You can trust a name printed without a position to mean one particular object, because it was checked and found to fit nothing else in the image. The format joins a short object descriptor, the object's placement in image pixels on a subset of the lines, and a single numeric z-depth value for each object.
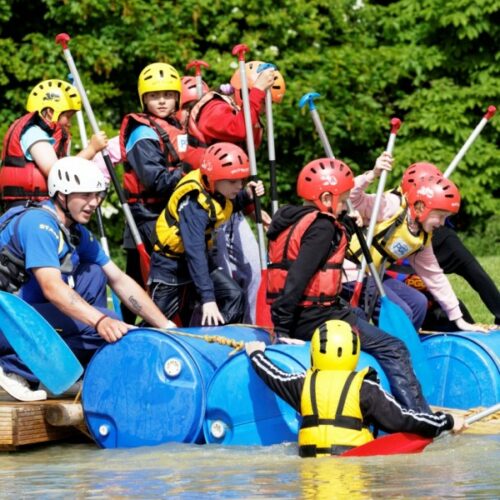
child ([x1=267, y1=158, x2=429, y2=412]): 16.37
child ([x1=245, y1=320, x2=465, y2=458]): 14.78
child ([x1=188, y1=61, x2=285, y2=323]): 19.55
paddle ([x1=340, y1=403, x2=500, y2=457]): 14.80
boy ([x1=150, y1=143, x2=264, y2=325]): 17.73
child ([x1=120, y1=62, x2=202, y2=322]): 19.20
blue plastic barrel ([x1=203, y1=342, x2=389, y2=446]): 15.68
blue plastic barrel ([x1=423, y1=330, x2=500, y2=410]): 17.95
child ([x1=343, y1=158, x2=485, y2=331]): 18.77
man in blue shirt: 16.16
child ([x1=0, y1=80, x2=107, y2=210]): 19.09
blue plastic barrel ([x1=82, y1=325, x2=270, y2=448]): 15.77
